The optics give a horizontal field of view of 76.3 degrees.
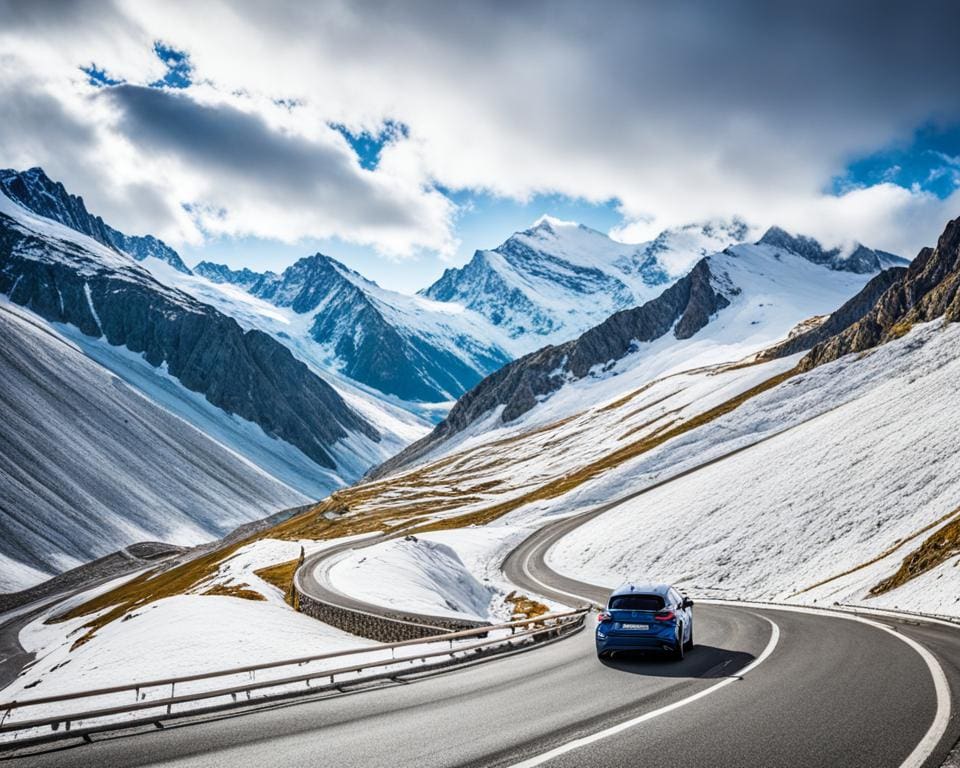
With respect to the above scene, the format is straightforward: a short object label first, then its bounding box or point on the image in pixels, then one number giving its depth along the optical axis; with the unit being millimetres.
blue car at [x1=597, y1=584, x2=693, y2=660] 15617
